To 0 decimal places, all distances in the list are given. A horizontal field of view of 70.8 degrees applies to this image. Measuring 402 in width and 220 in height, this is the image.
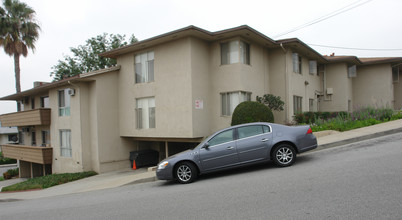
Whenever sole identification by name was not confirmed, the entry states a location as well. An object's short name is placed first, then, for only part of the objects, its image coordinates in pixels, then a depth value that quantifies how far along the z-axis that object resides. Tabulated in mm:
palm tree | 25469
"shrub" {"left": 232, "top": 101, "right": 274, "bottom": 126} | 12323
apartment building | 14086
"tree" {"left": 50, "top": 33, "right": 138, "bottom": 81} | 31484
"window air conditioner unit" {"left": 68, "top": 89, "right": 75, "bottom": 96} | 16703
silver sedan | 7988
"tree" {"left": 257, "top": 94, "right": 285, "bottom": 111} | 14466
